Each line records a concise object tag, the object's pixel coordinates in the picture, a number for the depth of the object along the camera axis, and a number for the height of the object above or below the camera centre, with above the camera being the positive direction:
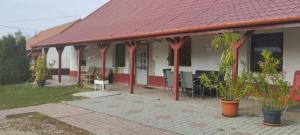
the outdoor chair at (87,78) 11.86 -0.57
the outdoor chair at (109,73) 12.24 -0.33
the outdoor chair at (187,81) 7.63 -0.47
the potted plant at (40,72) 11.63 -0.26
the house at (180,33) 5.97 +1.06
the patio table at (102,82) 9.42 -0.64
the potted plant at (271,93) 4.91 -0.56
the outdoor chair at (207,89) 7.86 -0.74
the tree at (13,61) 13.82 +0.34
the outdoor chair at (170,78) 7.98 -0.38
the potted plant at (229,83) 5.47 -0.38
